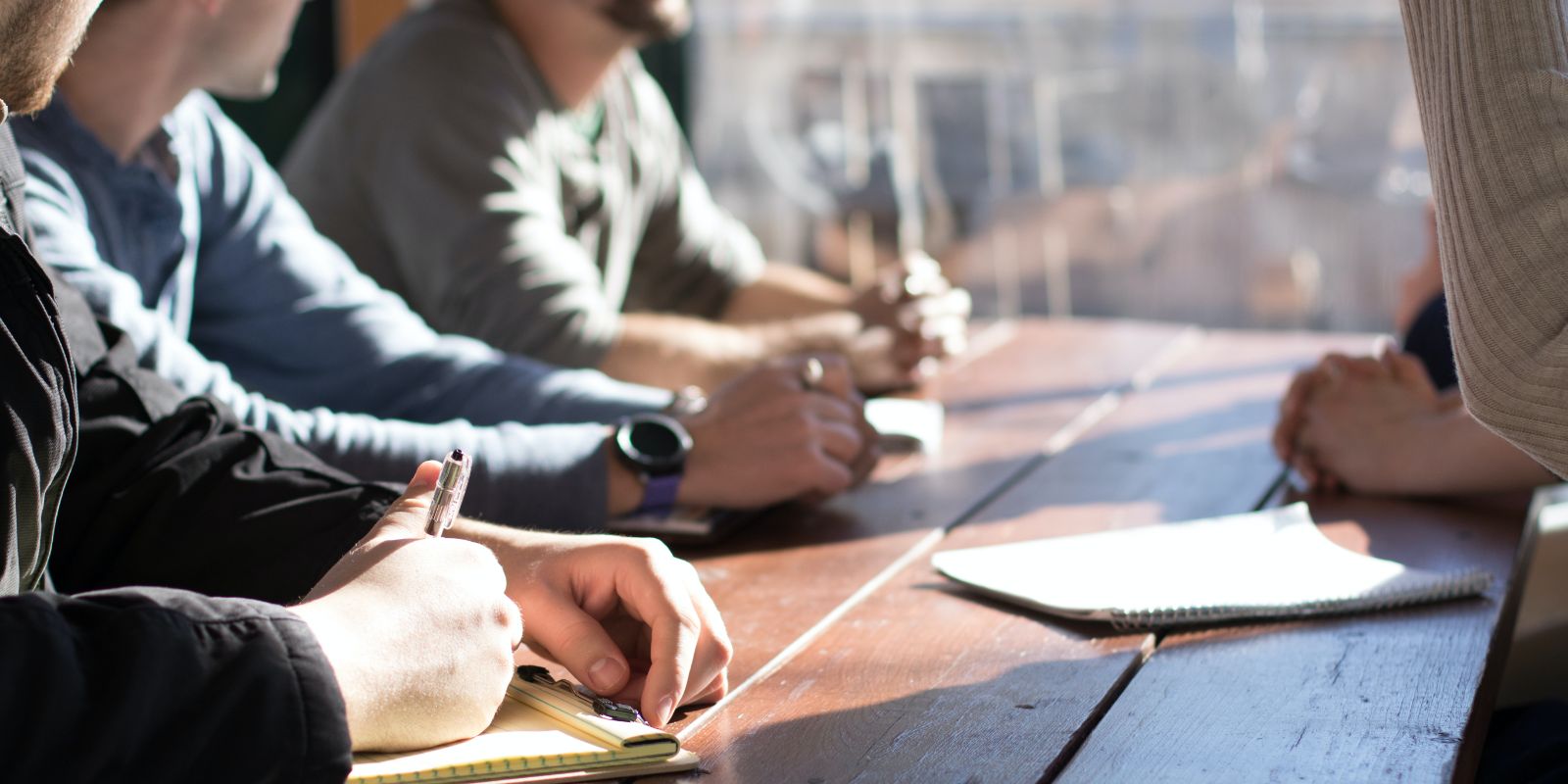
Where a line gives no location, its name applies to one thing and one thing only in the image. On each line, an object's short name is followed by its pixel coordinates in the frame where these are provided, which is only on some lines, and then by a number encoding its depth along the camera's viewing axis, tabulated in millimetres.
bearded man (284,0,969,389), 1870
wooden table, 762
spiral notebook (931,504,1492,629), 988
